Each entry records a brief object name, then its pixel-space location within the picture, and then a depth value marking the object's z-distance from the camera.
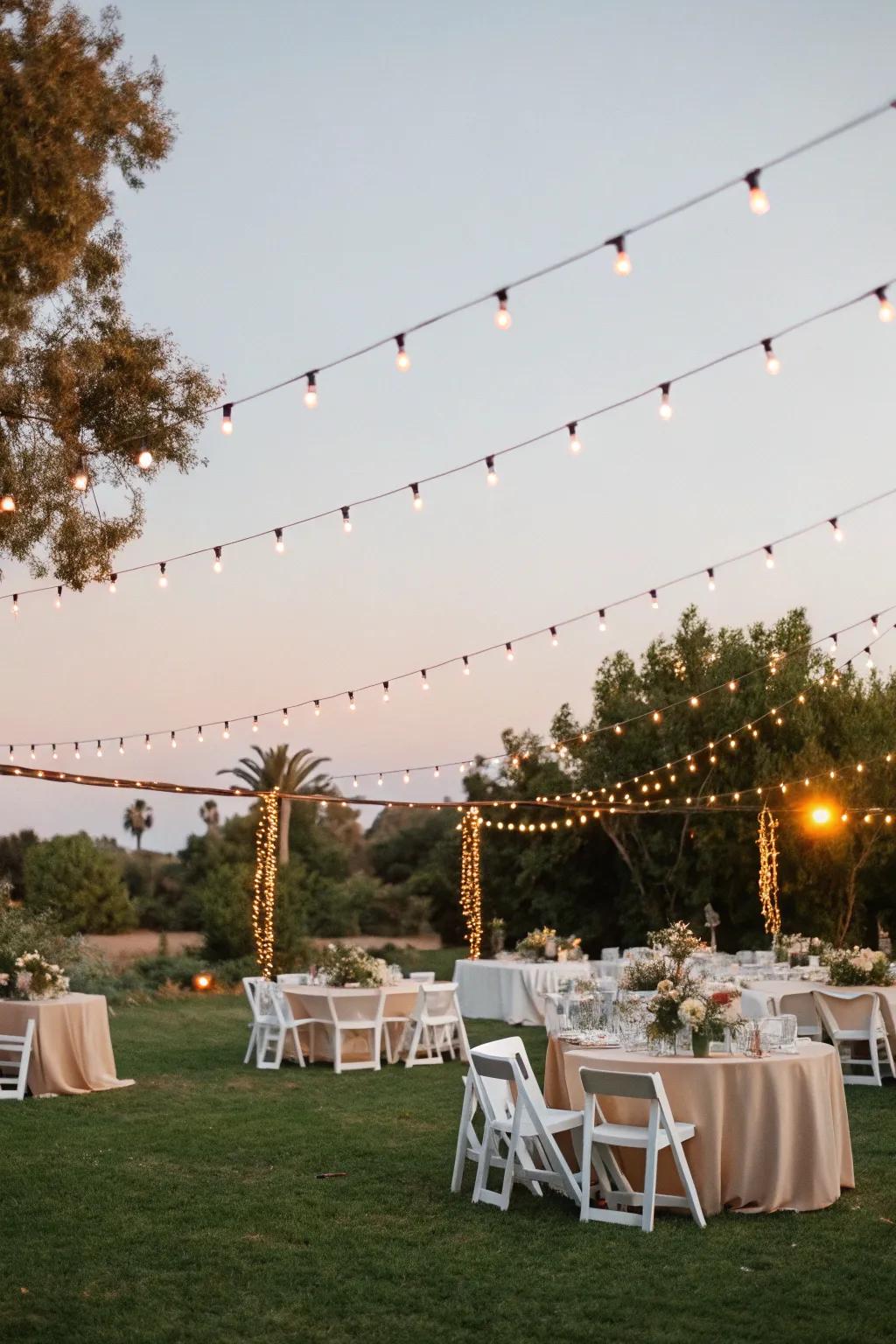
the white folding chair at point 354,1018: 10.54
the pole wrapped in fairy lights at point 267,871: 12.26
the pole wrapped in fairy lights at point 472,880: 14.22
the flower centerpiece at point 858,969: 9.80
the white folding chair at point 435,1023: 10.70
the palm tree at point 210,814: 35.41
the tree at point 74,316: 7.16
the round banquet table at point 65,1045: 9.25
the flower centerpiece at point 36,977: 9.41
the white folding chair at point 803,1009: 9.73
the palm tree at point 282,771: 26.38
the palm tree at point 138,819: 43.12
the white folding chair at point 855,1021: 9.32
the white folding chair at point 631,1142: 5.17
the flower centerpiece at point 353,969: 10.92
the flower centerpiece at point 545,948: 14.07
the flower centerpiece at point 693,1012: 5.65
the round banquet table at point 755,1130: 5.48
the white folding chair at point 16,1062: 9.09
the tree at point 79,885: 25.62
